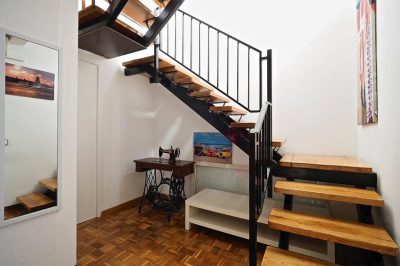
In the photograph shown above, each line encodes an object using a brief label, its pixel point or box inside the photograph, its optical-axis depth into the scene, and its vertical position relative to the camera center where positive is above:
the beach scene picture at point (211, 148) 2.99 -0.23
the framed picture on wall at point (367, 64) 1.49 +0.64
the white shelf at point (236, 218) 1.80 -1.08
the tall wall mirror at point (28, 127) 1.28 +0.04
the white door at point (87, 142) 2.60 -0.12
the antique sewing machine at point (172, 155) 2.91 -0.33
